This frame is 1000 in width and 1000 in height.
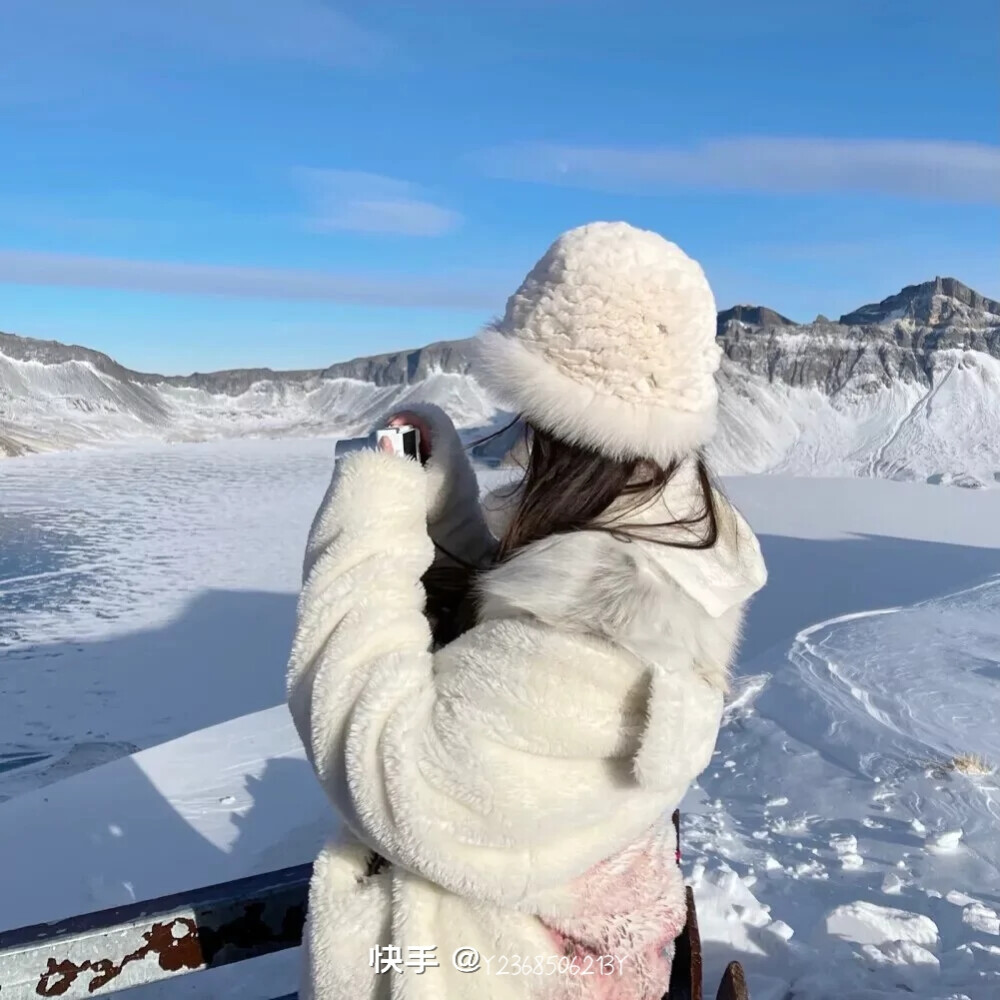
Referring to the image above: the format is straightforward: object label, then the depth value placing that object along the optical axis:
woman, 1.13
